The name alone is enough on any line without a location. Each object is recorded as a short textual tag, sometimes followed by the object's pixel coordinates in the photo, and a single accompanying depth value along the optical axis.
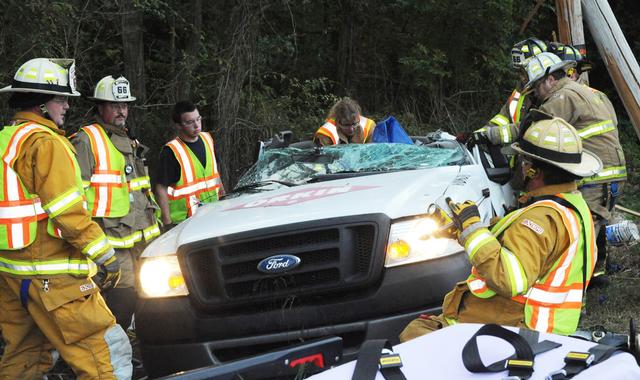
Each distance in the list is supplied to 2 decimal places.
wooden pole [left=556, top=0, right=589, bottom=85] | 8.55
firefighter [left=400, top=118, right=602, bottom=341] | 3.25
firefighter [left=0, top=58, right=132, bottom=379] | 4.20
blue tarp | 6.50
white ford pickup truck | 4.12
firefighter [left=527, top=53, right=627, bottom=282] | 6.12
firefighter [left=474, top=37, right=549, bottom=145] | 6.44
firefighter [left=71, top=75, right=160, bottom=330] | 5.69
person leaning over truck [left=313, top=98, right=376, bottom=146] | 6.78
